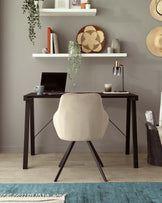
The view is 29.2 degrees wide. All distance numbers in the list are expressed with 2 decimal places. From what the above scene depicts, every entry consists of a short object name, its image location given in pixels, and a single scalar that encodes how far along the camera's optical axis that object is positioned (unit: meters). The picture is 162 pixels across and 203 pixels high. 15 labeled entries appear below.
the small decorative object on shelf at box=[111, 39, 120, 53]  3.73
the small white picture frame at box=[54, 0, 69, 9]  3.75
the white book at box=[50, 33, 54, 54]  3.66
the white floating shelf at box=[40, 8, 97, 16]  3.63
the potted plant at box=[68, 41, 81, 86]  3.66
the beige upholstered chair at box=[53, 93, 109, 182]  2.77
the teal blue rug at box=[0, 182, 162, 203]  2.35
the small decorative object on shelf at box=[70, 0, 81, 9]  3.79
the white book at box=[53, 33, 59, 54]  3.68
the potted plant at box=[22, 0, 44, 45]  3.62
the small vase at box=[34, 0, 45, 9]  3.61
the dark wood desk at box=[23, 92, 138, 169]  3.17
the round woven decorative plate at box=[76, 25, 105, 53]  3.81
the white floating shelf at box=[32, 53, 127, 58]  3.67
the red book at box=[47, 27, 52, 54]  3.66
